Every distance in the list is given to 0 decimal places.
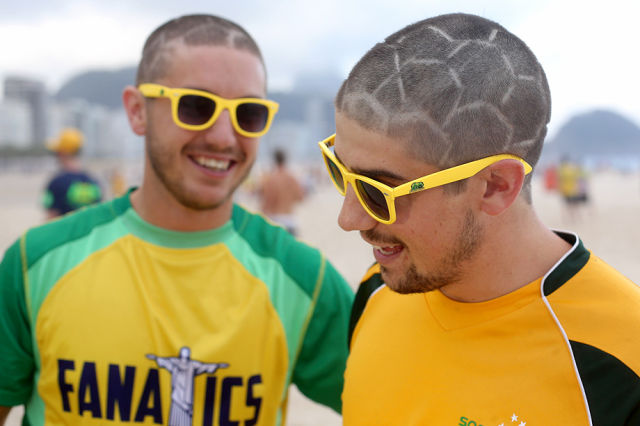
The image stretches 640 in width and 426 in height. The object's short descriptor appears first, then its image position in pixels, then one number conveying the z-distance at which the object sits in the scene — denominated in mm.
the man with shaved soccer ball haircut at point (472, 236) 1377
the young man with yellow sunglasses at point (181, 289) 1532
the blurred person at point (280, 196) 6543
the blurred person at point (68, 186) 4578
